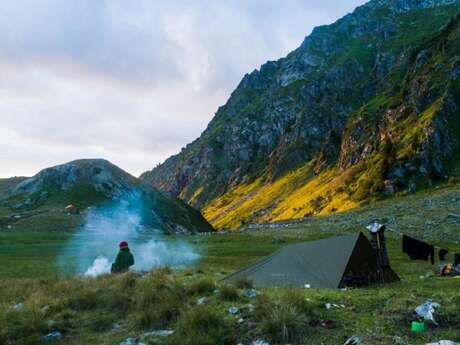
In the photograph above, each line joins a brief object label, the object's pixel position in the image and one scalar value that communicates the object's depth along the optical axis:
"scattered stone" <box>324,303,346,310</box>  11.38
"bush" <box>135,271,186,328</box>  11.91
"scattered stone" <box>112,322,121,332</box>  12.19
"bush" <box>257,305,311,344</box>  9.62
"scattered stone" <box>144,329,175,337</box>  10.96
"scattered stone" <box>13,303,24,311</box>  13.34
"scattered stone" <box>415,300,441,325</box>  9.95
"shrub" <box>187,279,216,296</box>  13.62
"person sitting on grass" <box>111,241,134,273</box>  21.05
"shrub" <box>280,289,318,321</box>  10.50
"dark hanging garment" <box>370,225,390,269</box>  18.03
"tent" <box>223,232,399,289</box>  17.11
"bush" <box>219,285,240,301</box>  12.74
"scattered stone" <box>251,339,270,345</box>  9.66
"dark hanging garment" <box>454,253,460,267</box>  22.64
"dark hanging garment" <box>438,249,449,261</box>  28.69
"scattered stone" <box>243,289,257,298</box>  13.10
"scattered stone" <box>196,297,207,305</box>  12.55
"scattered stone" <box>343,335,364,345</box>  8.80
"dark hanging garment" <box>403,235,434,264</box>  29.96
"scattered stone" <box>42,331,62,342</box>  11.77
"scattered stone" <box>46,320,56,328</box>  12.36
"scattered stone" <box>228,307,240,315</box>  11.47
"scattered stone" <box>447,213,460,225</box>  44.77
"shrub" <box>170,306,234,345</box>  10.03
